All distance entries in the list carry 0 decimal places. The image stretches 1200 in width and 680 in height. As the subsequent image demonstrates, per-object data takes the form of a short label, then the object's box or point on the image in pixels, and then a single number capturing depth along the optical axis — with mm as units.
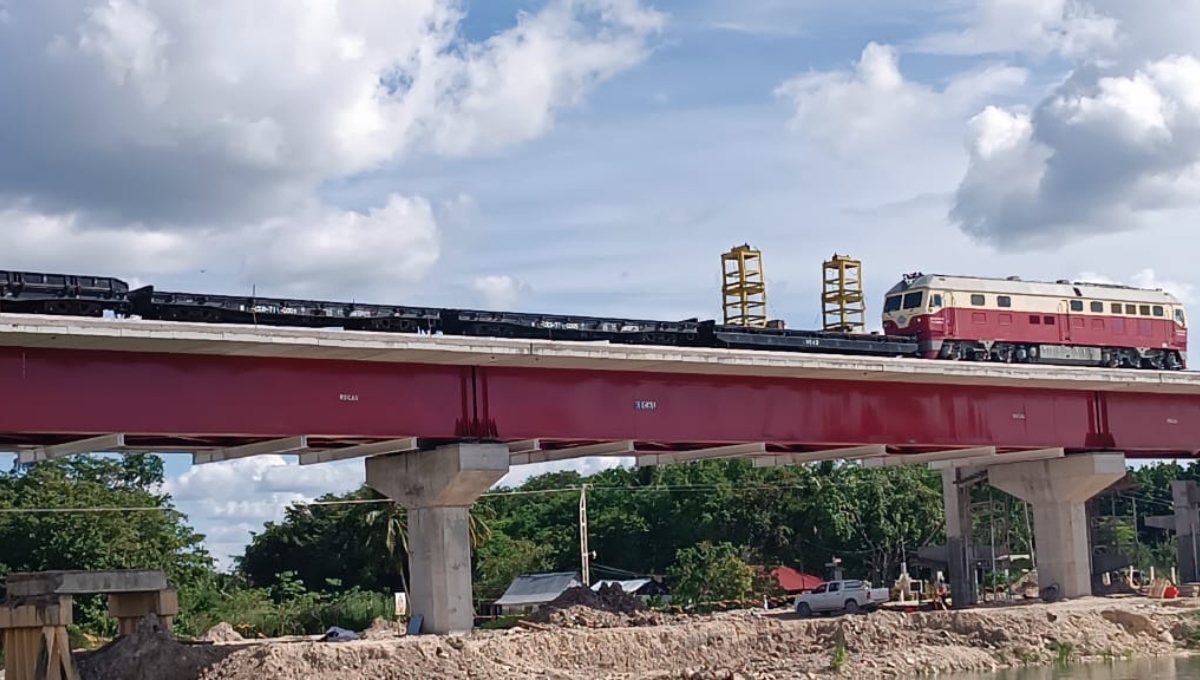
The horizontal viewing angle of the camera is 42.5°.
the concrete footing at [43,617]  40500
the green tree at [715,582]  75625
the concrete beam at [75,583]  41594
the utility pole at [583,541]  82688
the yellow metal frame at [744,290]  56094
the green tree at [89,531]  74250
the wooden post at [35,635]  40562
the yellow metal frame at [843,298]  58844
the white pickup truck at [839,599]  62812
